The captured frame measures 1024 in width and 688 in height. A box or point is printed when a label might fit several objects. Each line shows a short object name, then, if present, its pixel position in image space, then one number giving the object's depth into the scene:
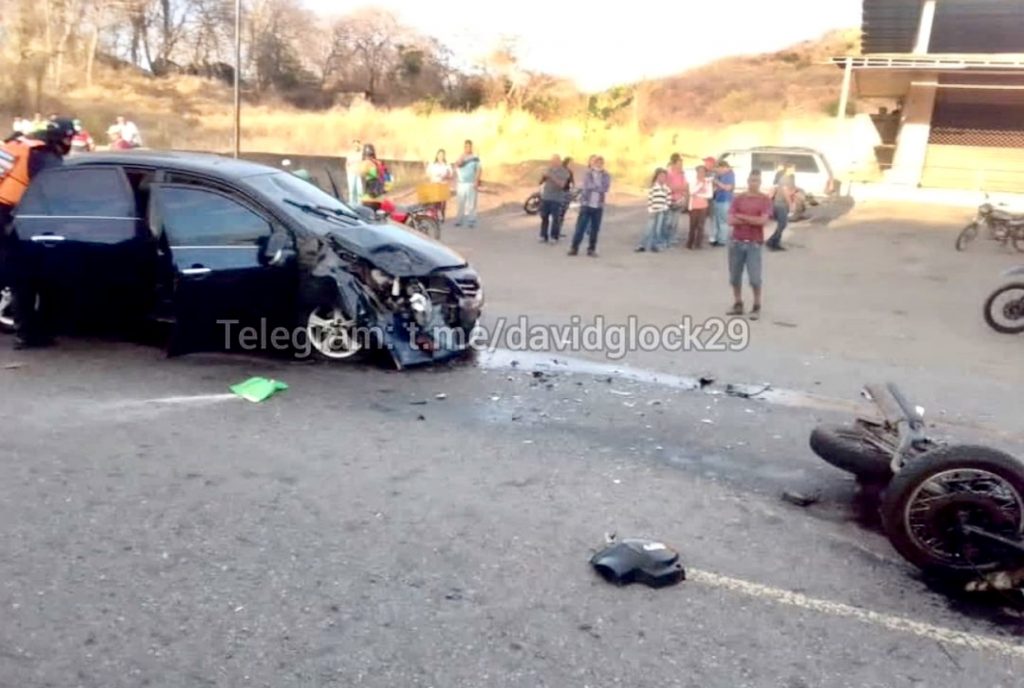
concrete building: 22.83
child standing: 16.08
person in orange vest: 6.96
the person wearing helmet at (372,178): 15.48
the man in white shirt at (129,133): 21.06
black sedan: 6.74
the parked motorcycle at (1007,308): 10.25
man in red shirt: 9.93
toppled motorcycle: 3.71
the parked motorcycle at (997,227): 16.26
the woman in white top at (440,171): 18.86
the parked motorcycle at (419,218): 14.11
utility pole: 21.01
